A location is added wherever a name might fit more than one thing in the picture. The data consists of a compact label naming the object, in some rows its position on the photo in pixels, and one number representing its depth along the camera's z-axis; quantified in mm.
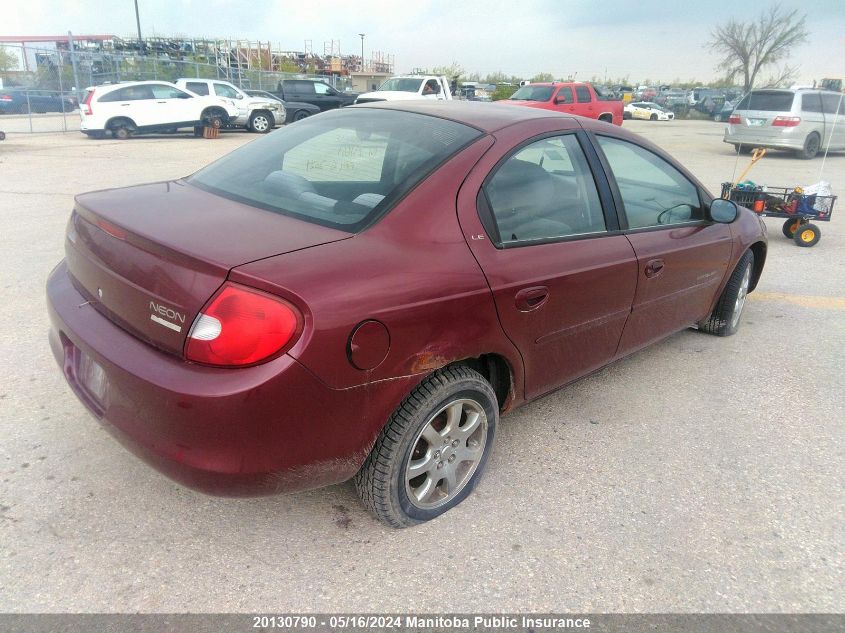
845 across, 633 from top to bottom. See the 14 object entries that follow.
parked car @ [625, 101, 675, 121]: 36188
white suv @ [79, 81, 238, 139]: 16609
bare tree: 44312
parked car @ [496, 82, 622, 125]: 17953
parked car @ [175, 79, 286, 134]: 19000
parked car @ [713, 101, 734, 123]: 37562
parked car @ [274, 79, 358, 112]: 22672
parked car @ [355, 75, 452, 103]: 18664
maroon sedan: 1908
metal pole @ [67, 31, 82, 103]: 20089
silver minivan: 15133
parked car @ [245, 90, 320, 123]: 20875
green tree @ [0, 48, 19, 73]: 41053
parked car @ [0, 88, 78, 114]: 24750
